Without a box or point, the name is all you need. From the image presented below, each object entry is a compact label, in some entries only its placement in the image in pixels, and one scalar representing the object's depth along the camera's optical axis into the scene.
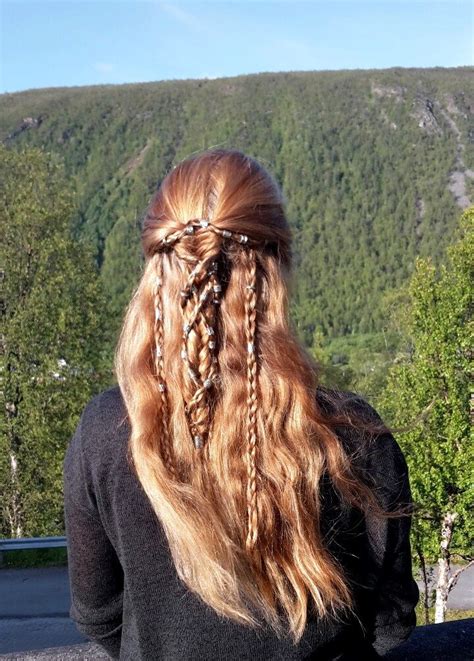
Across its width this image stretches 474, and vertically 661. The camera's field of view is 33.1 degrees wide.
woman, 1.43
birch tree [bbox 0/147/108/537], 20.96
